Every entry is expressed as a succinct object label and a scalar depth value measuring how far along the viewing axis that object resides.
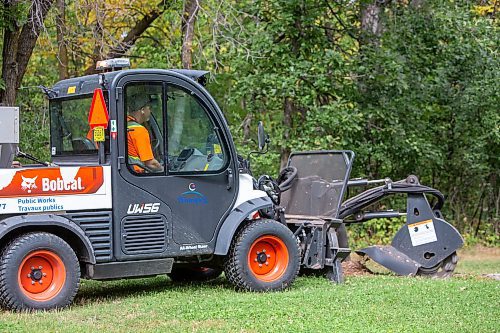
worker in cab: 8.60
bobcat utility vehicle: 8.14
